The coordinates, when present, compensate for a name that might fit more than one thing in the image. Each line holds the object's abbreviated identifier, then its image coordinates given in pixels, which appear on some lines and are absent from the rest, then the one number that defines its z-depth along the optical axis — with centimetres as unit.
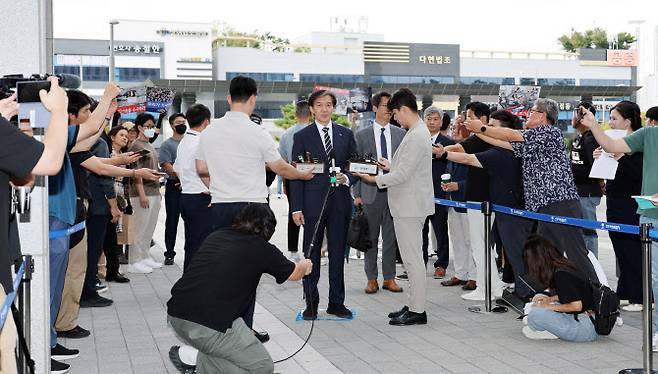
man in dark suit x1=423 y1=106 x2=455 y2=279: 1022
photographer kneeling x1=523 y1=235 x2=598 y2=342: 672
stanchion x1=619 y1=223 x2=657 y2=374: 561
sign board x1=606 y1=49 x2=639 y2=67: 8021
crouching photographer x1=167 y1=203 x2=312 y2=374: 511
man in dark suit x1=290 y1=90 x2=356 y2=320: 771
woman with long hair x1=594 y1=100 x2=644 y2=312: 802
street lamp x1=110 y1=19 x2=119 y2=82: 3600
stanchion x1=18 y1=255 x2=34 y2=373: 456
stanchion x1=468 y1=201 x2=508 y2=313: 786
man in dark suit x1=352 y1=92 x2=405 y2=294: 927
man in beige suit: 743
